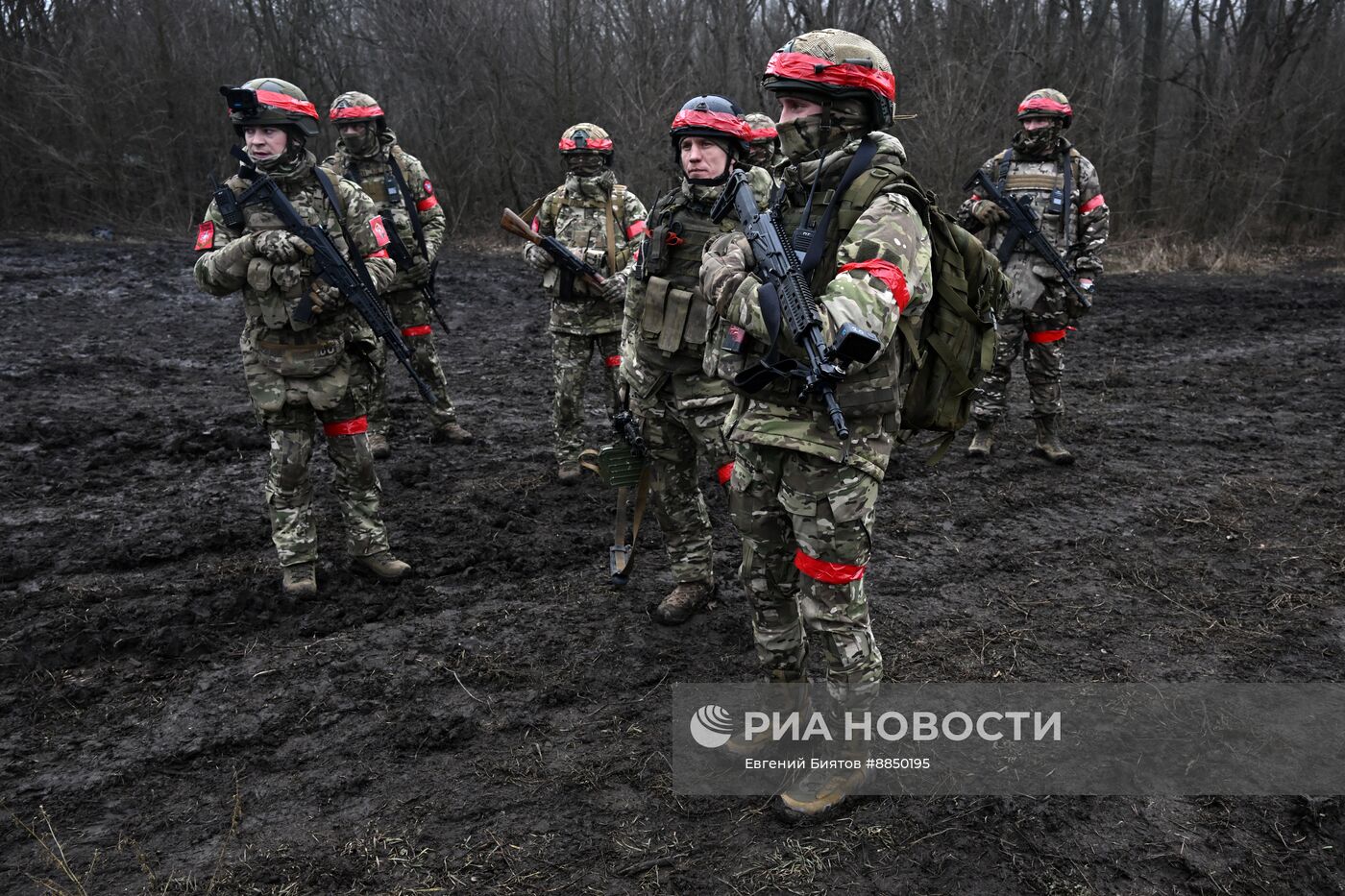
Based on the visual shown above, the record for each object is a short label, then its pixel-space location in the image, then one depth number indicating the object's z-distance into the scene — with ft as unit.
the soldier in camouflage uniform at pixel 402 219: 20.94
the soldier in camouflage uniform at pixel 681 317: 12.28
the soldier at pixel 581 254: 19.57
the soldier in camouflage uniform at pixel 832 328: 8.56
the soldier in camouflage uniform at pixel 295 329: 13.57
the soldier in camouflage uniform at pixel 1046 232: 20.17
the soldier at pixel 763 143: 18.75
